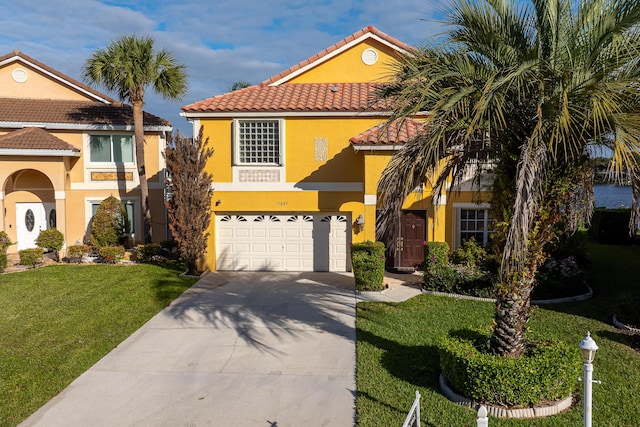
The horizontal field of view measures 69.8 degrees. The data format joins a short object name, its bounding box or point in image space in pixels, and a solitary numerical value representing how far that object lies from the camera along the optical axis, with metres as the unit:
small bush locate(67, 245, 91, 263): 17.59
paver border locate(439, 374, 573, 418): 6.27
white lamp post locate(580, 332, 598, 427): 5.05
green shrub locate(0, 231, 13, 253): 16.67
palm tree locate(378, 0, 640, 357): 5.92
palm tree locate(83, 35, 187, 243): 17.11
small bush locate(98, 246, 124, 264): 17.23
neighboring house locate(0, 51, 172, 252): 18.98
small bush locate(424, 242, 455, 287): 13.30
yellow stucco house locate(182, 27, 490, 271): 15.98
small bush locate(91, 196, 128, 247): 18.19
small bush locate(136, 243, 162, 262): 17.55
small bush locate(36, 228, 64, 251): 17.91
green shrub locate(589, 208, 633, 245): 21.12
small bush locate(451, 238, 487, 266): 14.12
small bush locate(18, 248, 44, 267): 16.42
